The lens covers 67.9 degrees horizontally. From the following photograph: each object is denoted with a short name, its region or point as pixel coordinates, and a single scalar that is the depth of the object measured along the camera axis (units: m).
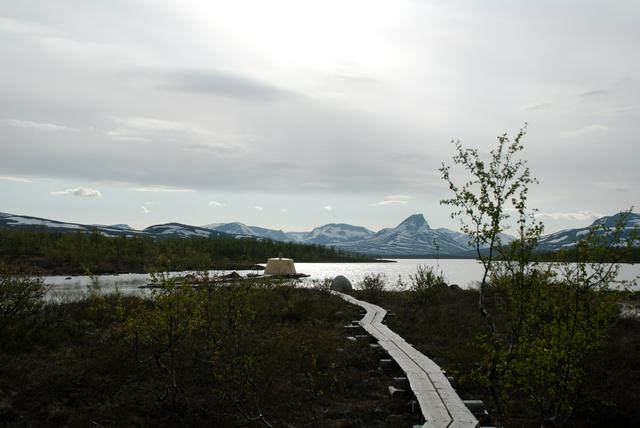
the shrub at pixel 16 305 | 14.20
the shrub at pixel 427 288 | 25.67
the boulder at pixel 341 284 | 34.43
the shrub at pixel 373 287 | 30.50
